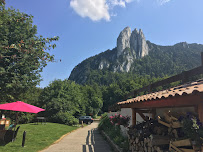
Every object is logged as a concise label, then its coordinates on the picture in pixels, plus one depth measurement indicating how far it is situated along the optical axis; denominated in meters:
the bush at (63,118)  21.37
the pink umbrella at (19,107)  8.34
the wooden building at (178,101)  2.44
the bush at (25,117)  19.67
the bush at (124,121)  7.80
